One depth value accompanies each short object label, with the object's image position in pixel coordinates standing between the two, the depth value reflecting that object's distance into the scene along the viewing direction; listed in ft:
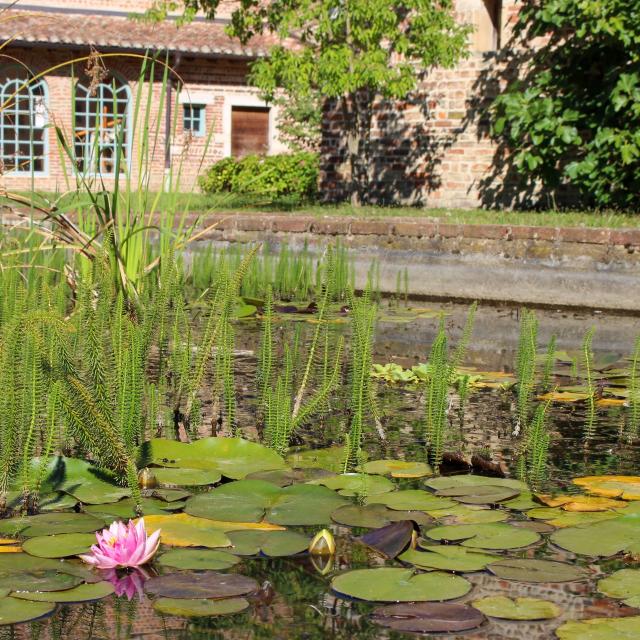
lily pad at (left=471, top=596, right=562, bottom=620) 6.93
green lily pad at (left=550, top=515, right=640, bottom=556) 8.28
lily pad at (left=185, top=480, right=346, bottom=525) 8.95
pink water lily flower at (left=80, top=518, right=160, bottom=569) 7.60
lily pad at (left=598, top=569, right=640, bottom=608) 7.23
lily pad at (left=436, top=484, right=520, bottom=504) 9.55
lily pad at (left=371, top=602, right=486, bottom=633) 6.72
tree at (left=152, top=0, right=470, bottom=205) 39.52
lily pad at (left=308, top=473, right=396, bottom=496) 9.79
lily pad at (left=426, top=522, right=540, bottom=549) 8.34
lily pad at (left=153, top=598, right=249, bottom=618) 6.92
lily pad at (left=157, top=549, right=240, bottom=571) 7.75
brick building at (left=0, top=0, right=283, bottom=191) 75.00
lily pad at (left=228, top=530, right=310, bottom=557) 8.14
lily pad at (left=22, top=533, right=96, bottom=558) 7.89
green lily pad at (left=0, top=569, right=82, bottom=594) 7.20
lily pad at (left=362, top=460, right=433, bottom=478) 10.45
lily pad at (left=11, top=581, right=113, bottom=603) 7.07
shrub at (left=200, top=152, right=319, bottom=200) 70.59
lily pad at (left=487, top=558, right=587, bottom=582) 7.61
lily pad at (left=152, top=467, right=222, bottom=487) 9.89
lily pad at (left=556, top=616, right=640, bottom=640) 6.55
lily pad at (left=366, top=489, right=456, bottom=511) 9.34
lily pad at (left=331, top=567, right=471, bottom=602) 7.17
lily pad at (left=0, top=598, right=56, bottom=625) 6.71
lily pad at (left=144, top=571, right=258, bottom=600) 7.20
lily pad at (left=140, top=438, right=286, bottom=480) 10.41
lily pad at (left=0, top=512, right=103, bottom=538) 8.44
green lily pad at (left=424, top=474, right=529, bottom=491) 9.97
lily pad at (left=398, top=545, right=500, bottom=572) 7.83
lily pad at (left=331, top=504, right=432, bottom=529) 8.86
